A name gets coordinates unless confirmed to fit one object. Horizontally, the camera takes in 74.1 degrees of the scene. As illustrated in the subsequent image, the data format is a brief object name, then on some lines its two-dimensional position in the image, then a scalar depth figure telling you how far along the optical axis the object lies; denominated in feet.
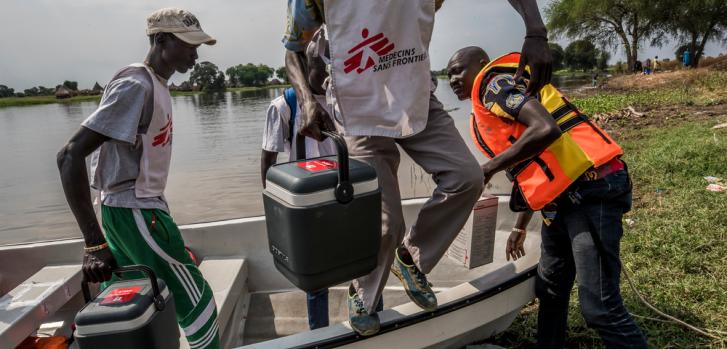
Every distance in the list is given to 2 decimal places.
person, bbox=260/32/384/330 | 8.36
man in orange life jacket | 6.03
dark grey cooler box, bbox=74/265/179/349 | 4.70
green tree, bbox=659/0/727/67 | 92.22
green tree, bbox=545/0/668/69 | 102.73
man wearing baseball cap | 5.80
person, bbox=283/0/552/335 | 5.05
